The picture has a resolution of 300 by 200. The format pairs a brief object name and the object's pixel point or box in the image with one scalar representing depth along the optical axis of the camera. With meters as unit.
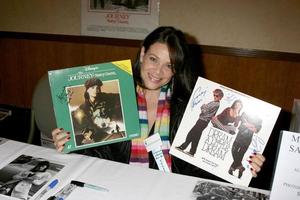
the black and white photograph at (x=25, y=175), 0.75
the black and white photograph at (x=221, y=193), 0.78
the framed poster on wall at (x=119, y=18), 2.31
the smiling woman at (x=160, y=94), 1.18
